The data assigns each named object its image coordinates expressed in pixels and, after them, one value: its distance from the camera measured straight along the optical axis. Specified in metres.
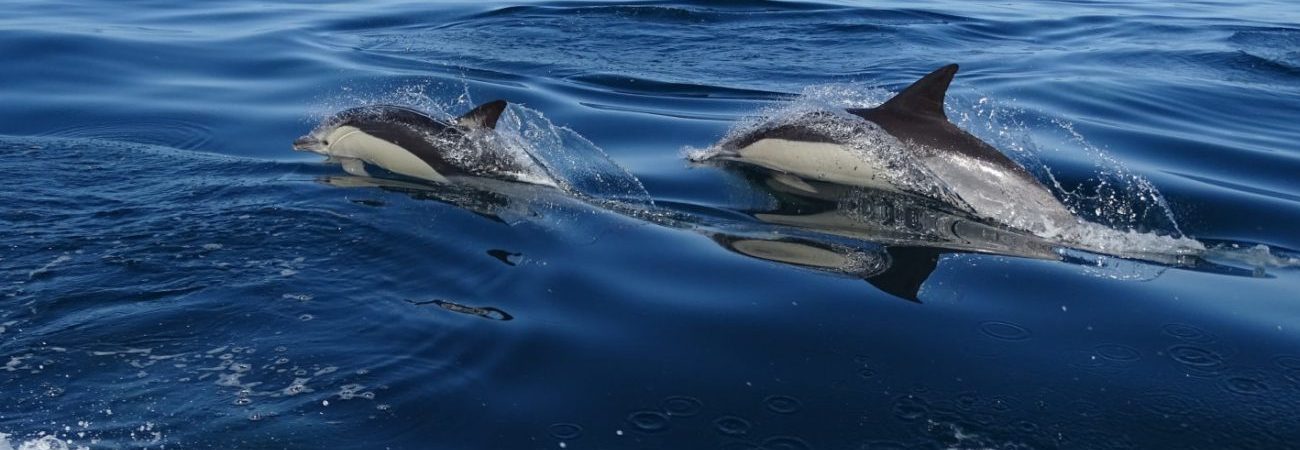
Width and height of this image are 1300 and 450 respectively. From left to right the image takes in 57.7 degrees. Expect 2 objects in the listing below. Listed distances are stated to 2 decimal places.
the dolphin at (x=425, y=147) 8.76
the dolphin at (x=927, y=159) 8.25
